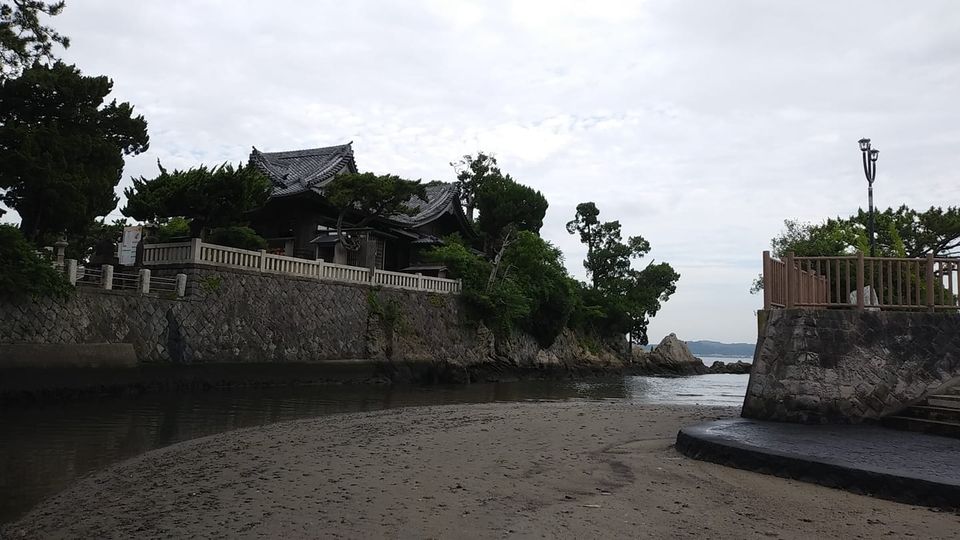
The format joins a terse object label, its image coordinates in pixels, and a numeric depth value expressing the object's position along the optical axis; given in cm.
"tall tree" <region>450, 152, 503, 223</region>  4353
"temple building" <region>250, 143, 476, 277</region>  2944
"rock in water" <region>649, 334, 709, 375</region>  4872
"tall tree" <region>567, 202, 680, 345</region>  4738
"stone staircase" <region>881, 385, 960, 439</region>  879
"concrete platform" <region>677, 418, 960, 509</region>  557
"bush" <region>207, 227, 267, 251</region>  2577
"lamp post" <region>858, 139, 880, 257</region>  1853
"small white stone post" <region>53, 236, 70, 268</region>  1739
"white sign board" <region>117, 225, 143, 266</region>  2148
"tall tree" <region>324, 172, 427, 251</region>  2664
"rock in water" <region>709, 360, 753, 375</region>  5741
